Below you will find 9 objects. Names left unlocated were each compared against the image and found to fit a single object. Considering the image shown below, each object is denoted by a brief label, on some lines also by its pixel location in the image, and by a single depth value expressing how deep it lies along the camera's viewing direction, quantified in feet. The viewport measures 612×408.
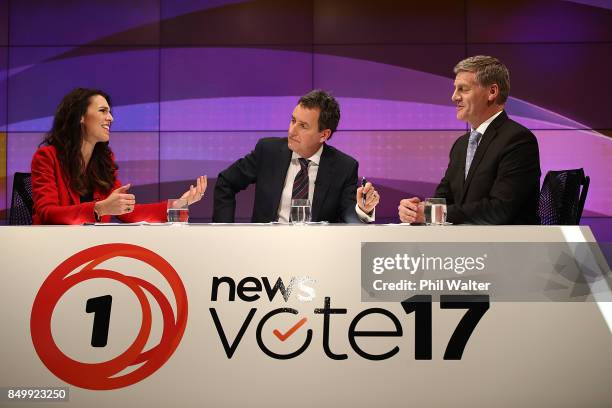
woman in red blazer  19.80
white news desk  14.48
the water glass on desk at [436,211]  16.66
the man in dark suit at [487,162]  18.42
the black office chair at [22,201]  22.26
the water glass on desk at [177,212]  17.57
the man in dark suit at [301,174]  22.91
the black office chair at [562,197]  19.27
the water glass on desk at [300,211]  17.74
